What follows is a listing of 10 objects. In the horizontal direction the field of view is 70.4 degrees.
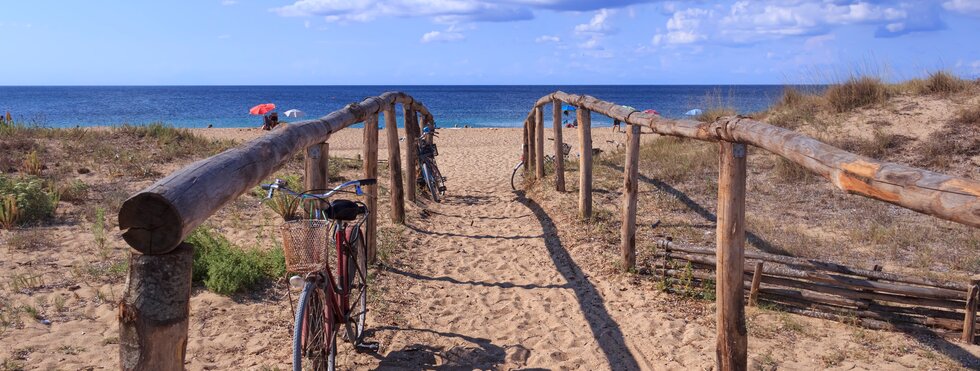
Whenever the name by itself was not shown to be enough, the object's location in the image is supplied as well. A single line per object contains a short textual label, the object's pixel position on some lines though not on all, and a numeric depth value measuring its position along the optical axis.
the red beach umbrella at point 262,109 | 23.91
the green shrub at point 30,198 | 6.95
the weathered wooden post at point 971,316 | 4.52
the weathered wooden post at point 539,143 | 10.99
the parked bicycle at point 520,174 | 11.52
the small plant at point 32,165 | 9.03
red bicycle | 3.32
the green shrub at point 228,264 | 5.25
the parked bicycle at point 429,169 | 10.10
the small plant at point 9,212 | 6.61
